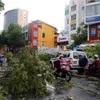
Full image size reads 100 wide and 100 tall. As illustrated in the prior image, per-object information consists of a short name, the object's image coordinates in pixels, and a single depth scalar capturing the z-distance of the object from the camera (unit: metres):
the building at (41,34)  28.20
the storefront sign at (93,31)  16.76
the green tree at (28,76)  3.78
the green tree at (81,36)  19.81
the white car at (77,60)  7.45
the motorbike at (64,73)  5.45
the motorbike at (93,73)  6.32
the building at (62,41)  25.09
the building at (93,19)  16.10
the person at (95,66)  6.26
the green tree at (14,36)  26.80
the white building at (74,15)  26.36
